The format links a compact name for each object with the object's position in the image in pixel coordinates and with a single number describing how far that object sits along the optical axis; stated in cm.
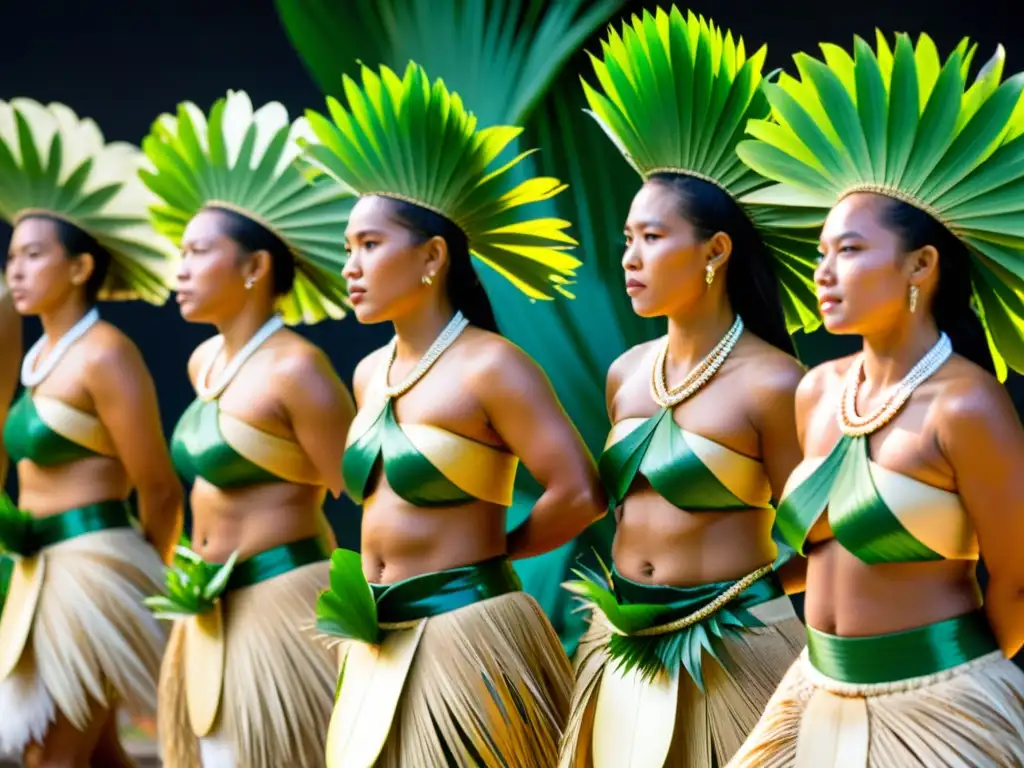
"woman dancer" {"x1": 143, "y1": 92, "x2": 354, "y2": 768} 700
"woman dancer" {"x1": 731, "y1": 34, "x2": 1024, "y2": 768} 466
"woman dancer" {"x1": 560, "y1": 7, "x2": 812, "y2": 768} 552
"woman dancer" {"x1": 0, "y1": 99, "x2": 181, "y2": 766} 776
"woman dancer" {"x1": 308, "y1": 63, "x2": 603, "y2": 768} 597
